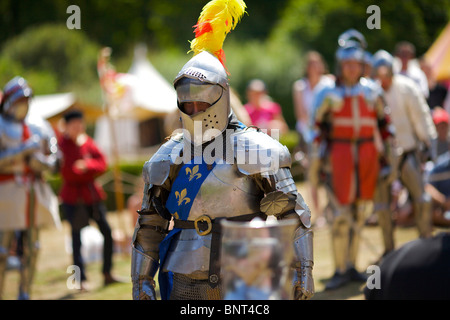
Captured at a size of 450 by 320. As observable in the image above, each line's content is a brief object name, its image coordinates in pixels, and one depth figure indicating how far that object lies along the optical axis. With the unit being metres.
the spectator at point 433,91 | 22.22
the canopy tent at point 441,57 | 25.03
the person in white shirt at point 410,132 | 15.42
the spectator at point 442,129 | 19.28
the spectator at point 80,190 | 15.47
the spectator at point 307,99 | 19.72
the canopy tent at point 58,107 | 34.41
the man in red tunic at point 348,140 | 13.55
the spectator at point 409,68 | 20.36
